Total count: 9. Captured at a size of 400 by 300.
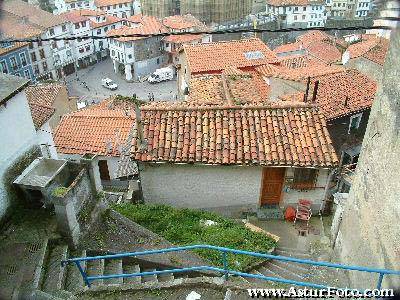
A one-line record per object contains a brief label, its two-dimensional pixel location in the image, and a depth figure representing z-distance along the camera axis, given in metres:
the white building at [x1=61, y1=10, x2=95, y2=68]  57.44
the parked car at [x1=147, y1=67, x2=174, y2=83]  53.81
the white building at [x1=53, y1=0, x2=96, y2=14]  67.44
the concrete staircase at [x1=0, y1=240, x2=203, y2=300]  7.22
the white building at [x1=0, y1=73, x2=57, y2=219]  9.04
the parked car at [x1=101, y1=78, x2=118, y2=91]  52.38
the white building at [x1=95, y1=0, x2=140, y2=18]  70.74
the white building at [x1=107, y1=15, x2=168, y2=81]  53.59
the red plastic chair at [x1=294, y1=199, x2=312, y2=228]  12.62
